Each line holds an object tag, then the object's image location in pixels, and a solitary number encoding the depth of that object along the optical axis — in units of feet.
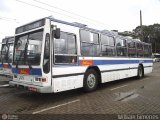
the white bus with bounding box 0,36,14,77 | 38.50
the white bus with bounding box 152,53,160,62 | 193.61
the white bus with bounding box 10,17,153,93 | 22.76
